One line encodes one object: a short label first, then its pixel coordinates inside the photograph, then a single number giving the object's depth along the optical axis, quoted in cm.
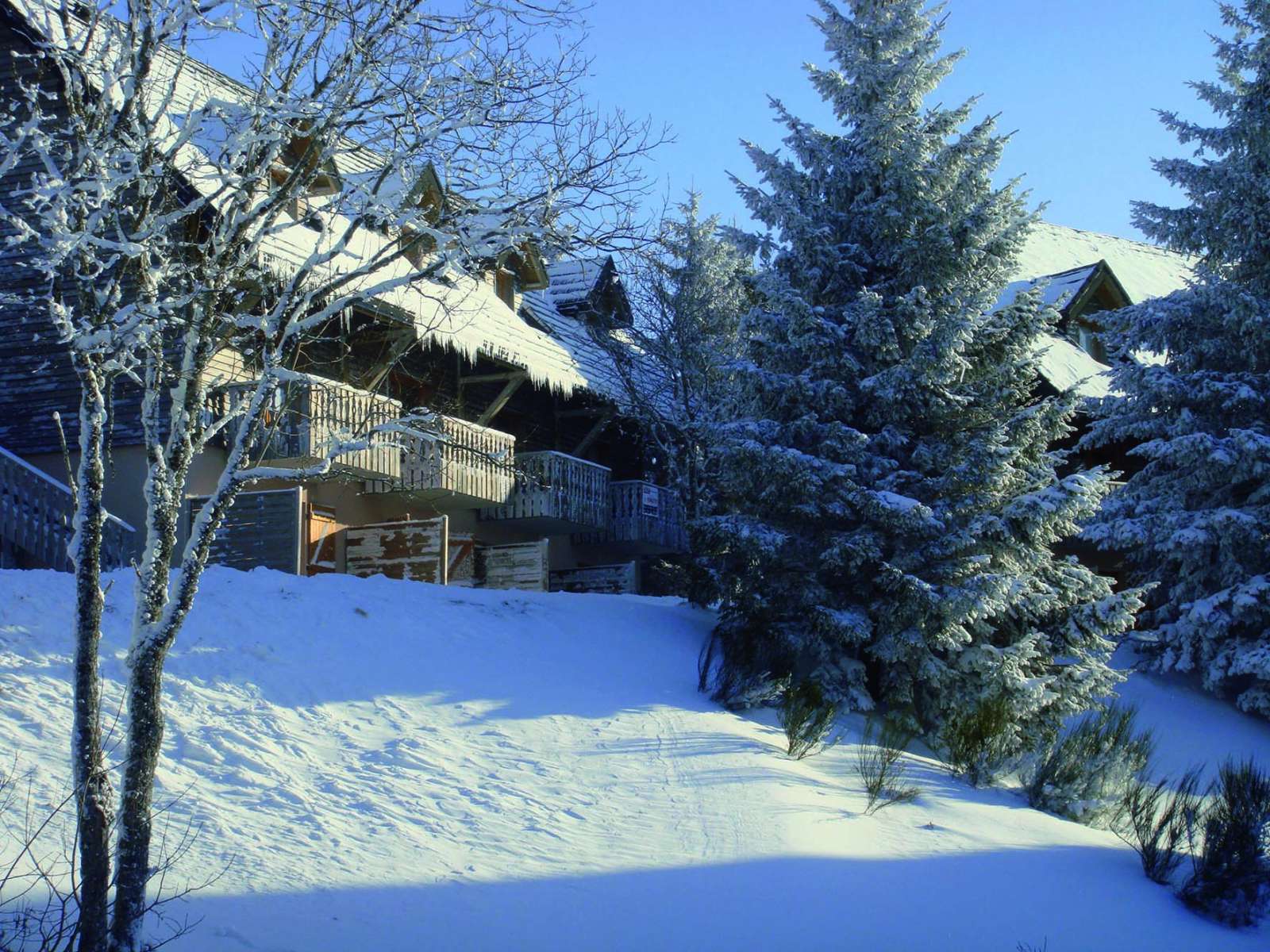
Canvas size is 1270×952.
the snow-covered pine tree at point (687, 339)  2327
